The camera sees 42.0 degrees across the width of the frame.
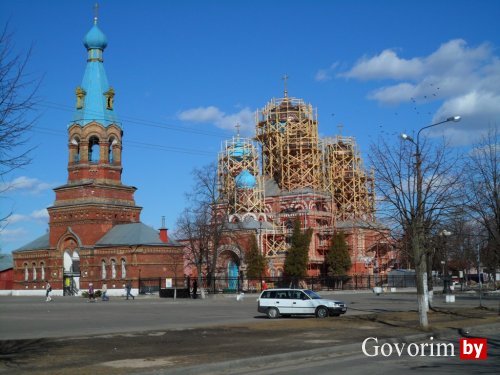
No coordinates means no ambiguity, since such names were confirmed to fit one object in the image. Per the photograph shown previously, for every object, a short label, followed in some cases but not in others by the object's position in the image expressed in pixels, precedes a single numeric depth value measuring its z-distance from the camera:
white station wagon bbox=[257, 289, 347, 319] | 29.98
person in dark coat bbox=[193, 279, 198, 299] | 55.00
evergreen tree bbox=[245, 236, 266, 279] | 64.62
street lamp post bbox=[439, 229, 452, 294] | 35.88
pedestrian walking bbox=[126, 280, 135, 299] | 55.34
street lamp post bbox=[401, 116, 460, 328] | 23.03
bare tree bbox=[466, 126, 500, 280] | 28.75
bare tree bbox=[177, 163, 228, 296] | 55.41
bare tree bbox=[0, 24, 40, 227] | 12.95
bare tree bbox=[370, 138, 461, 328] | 24.33
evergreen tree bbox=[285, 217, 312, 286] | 64.88
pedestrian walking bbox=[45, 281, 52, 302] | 52.00
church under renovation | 70.94
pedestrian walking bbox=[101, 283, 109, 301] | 53.79
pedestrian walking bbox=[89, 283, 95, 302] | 52.92
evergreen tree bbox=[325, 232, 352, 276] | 68.25
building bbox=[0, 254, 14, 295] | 81.75
